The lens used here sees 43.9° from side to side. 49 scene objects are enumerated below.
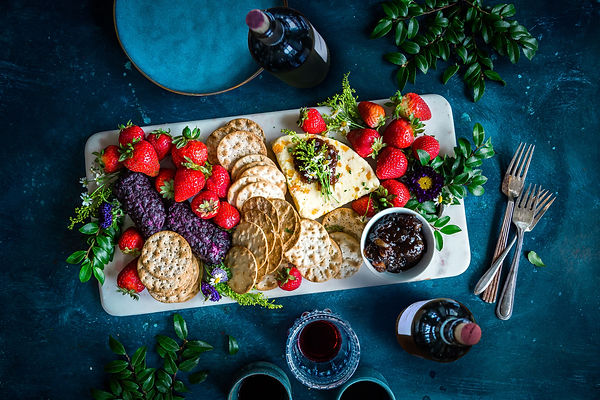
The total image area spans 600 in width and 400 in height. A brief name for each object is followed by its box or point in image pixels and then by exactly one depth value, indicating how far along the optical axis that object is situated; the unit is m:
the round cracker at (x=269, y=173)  0.86
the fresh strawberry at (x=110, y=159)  0.86
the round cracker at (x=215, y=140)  0.88
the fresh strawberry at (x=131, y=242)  0.87
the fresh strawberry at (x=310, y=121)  0.86
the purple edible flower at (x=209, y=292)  0.86
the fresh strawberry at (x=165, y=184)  0.86
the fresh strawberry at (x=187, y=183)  0.84
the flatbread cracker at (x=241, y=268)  0.84
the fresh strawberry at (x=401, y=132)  0.85
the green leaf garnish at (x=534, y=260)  0.90
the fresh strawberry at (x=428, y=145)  0.86
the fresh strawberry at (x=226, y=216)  0.86
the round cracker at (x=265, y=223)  0.86
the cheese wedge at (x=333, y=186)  0.87
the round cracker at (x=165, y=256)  0.86
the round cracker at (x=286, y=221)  0.86
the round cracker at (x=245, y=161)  0.87
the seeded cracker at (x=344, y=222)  0.88
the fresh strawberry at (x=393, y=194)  0.85
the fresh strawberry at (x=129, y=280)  0.87
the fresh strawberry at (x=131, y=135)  0.86
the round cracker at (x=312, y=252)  0.87
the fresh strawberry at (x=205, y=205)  0.85
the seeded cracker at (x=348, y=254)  0.87
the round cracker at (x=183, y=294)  0.87
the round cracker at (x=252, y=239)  0.85
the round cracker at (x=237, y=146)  0.87
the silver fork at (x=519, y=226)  0.89
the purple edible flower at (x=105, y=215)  0.86
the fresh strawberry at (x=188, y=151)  0.85
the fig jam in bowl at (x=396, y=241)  0.82
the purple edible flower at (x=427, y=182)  0.85
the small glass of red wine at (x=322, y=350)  0.85
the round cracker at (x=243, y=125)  0.88
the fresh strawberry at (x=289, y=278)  0.86
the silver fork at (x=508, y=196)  0.89
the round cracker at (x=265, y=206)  0.86
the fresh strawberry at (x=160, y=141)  0.87
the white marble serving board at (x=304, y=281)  0.88
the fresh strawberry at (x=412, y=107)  0.86
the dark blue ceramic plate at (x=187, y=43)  0.88
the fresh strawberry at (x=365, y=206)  0.87
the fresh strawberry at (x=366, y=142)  0.86
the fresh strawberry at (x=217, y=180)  0.86
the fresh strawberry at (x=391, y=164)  0.85
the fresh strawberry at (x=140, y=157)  0.84
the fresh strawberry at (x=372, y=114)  0.86
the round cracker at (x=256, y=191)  0.86
